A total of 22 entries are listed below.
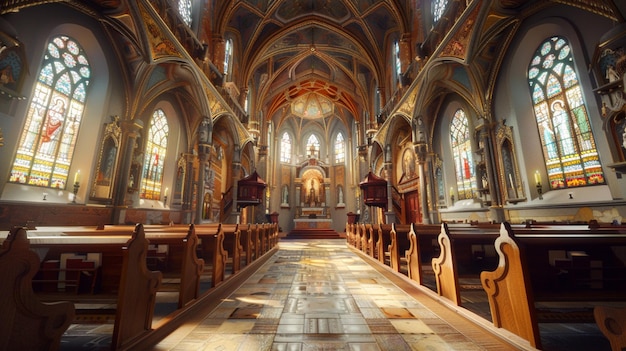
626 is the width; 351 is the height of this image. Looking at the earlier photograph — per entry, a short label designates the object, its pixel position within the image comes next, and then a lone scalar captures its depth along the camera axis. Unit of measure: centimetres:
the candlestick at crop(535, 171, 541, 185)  676
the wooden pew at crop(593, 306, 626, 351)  123
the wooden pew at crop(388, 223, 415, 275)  439
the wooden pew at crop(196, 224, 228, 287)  336
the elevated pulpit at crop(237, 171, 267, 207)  1271
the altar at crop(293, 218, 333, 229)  1891
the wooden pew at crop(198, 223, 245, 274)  426
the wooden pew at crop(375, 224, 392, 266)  548
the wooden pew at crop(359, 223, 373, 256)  686
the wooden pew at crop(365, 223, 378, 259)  626
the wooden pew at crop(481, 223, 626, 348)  174
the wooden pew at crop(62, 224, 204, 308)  258
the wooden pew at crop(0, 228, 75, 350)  130
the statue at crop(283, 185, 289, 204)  2220
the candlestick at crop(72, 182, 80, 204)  663
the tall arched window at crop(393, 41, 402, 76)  1345
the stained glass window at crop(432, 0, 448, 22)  995
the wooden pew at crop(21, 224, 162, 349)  173
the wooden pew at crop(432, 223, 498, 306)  262
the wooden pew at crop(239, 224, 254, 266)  507
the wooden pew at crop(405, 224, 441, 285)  351
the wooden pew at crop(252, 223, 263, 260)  580
